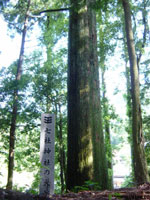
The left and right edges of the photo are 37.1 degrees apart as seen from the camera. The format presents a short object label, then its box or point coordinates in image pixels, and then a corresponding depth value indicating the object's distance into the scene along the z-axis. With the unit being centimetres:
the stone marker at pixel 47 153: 299
